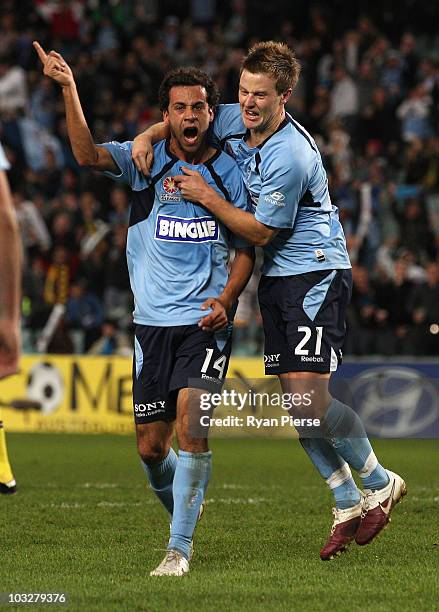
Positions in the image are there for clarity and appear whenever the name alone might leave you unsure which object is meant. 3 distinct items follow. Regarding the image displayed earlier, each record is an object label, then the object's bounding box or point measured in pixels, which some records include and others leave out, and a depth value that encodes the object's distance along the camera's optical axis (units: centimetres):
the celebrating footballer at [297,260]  1279
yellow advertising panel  3081
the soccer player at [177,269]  1258
